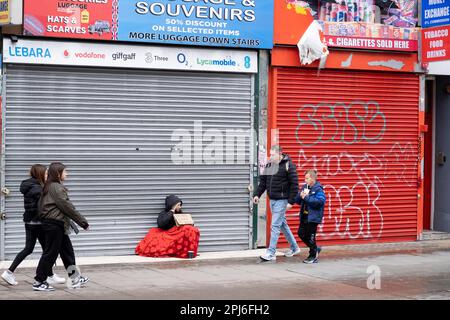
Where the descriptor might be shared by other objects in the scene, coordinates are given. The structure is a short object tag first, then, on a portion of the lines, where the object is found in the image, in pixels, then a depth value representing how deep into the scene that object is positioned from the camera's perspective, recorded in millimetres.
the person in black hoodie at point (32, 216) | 10953
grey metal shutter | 13117
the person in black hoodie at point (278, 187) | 13344
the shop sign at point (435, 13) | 15375
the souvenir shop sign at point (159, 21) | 13086
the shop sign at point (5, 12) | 12357
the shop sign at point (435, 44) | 15383
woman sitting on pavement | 13609
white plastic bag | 14922
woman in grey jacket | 10562
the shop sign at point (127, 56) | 13008
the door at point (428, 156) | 17781
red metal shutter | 15227
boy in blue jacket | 13273
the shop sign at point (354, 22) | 14961
